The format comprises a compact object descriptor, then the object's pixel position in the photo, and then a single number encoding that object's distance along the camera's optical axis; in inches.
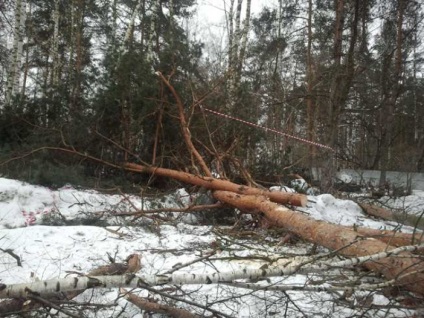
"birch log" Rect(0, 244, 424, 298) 72.0
